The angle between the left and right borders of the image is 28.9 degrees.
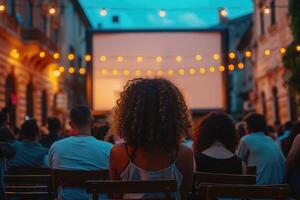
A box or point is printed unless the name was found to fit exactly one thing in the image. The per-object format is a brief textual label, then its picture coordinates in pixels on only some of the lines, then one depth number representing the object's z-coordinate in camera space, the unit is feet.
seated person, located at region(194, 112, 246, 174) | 18.66
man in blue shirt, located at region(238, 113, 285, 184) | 22.88
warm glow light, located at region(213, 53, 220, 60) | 67.51
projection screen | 66.59
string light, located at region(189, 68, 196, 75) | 67.51
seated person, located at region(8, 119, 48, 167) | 24.43
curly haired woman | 12.91
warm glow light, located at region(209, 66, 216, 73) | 67.77
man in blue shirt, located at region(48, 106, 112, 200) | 19.06
